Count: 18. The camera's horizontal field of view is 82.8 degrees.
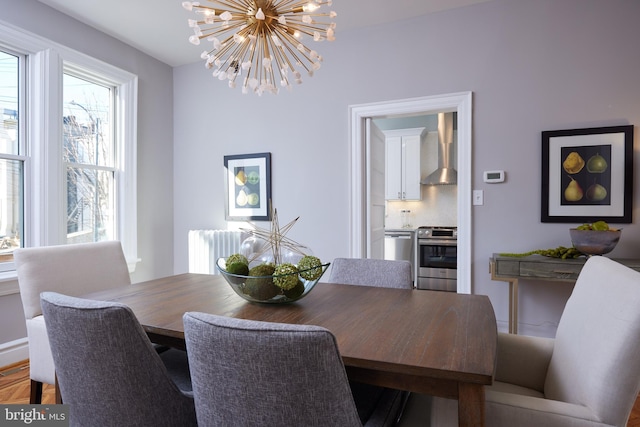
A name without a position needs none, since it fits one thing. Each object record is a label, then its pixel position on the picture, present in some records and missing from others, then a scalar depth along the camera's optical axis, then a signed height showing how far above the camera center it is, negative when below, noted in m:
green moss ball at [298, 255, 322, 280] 1.37 -0.22
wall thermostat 2.77 +0.25
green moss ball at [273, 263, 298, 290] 1.32 -0.25
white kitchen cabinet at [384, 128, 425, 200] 5.10 +0.65
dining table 0.87 -0.38
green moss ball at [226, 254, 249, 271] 1.42 -0.20
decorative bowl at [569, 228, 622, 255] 2.21 -0.19
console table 2.30 -0.40
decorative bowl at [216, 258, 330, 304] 1.34 -0.30
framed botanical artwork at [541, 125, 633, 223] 2.49 +0.24
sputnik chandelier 1.55 +0.81
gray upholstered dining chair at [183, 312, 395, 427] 0.71 -0.33
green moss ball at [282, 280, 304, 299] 1.38 -0.32
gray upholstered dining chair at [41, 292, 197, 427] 0.93 -0.43
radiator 3.60 -0.37
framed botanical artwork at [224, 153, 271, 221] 3.58 +0.23
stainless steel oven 4.46 -0.62
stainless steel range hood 5.09 +0.86
